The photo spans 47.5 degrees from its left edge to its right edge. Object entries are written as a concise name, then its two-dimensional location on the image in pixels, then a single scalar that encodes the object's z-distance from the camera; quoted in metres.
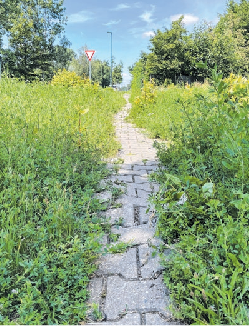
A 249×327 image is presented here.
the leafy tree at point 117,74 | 58.47
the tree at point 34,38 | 34.78
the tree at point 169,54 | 29.17
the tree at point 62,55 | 43.34
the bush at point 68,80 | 10.68
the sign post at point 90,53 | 13.62
